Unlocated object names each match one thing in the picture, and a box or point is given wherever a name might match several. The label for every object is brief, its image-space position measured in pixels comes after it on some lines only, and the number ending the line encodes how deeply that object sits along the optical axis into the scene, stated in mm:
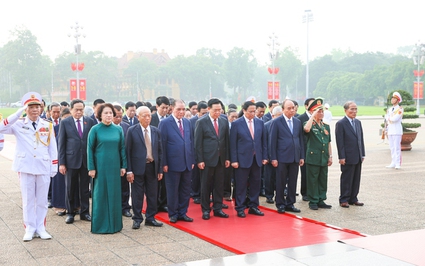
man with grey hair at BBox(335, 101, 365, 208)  8070
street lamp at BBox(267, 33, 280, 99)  41219
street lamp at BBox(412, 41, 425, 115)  44406
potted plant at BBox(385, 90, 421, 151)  15969
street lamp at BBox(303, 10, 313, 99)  49750
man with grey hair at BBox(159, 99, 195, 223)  7031
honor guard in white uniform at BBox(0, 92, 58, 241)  6078
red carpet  5758
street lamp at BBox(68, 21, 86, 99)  31359
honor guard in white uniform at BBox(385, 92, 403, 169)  12211
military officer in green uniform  7918
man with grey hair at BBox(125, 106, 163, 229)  6672
